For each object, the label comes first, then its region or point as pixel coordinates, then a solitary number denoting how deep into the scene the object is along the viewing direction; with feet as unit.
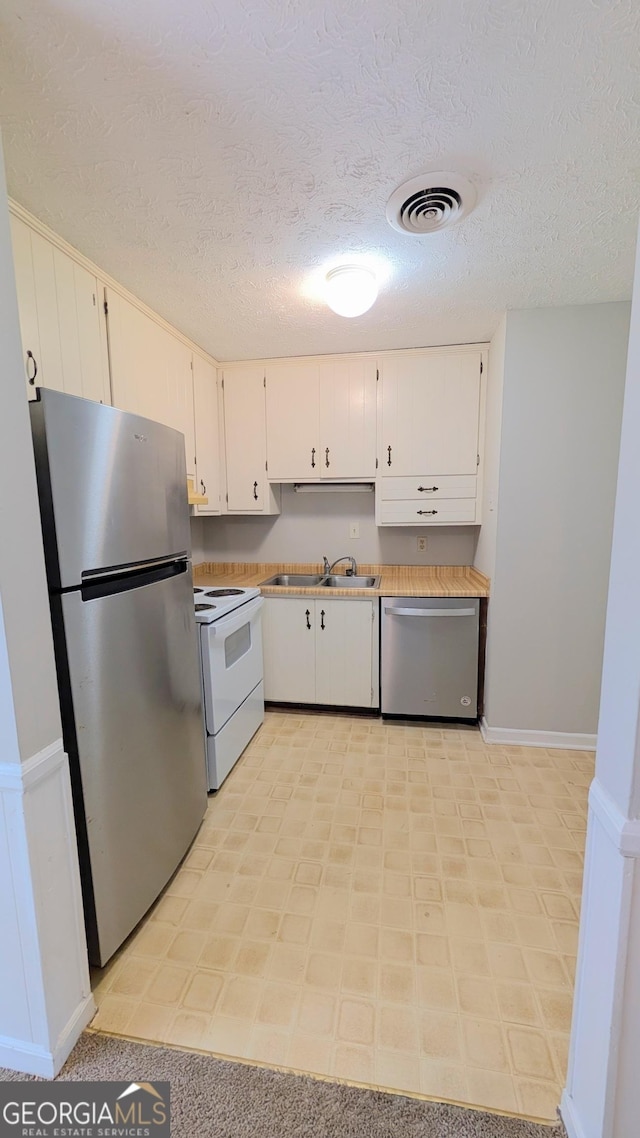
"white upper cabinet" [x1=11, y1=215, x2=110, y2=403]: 4.63
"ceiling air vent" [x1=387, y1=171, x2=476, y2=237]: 4.35
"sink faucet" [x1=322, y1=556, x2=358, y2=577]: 10.66
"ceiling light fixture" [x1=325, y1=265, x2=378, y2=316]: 5.82
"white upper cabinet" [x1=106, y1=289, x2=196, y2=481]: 6.31
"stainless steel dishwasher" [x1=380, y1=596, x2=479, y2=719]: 8.64
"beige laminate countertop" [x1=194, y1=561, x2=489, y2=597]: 8.74
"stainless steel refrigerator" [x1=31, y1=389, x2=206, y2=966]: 3.64
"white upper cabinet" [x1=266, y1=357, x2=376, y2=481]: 9.44
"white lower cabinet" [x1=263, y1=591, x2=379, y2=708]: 9.14
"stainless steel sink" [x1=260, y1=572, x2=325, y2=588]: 10.69
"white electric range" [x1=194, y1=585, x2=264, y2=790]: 6.68
